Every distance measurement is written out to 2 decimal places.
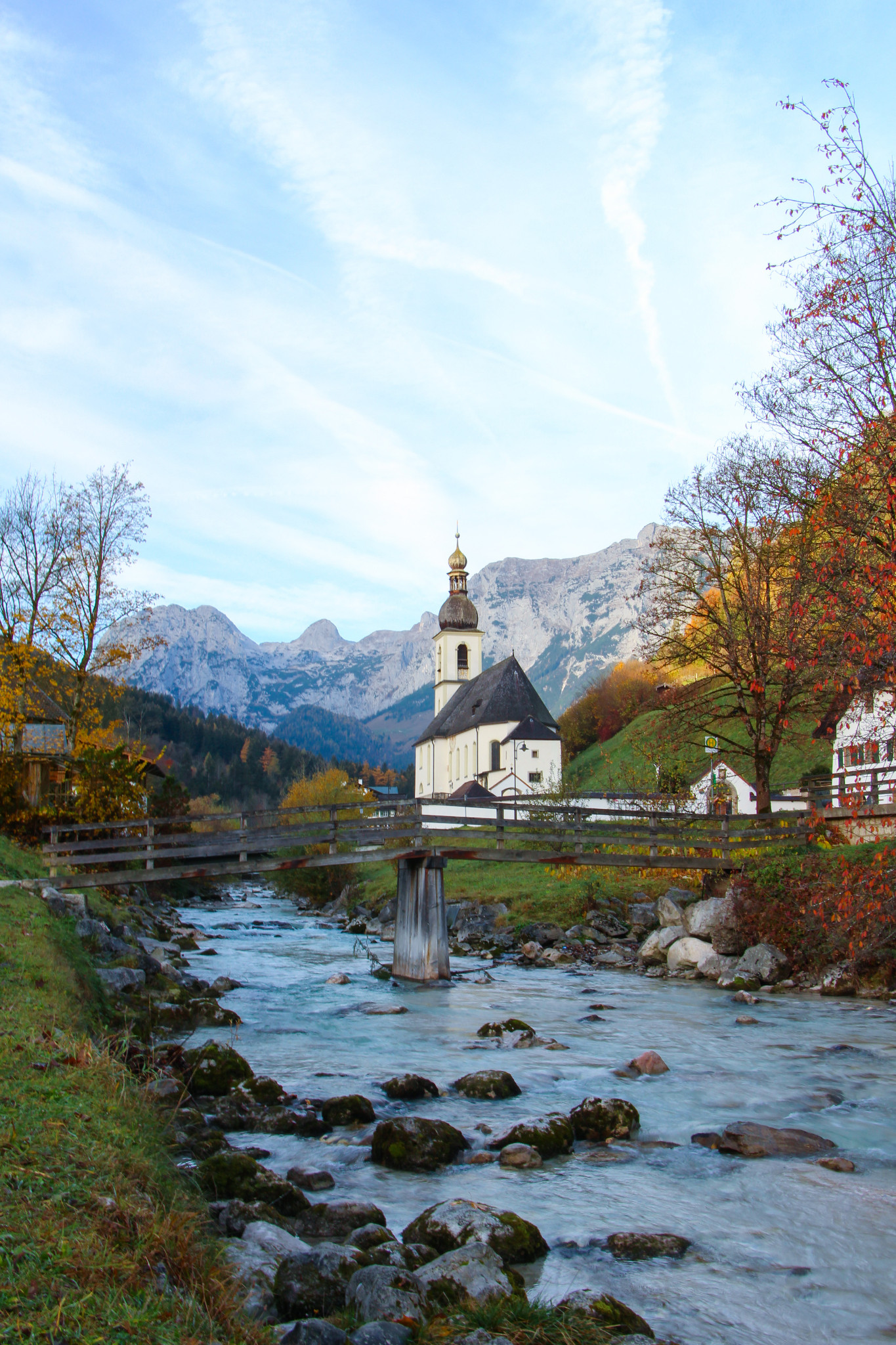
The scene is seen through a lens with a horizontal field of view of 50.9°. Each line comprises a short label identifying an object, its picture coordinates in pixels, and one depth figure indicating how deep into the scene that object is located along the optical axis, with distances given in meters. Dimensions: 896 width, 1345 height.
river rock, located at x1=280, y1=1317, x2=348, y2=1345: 4.96
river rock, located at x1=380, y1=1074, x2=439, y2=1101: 11.73
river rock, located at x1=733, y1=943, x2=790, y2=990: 19.73
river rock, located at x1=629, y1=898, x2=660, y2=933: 26.78
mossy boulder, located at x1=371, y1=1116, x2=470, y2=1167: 9.16
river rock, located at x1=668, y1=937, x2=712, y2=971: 21.83
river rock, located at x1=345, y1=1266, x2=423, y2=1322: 5.43
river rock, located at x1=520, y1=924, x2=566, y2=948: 26.80
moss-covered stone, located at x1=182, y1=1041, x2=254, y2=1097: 11.27
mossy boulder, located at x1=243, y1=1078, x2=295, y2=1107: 10.92
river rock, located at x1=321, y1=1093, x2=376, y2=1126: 10.41
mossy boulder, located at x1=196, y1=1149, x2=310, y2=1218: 7.53
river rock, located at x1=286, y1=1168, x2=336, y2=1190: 8.45
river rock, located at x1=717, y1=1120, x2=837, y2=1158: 9.70
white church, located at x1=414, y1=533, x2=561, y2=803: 68.44
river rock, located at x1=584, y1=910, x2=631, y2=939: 27.19
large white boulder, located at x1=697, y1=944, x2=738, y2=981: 20.94
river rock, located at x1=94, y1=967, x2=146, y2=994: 14.32
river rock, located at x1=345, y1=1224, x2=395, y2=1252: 6.79
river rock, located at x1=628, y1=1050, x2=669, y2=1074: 12.95
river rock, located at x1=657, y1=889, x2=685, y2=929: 24.58
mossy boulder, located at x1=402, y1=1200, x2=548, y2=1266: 6.88
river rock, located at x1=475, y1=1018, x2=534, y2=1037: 15.39
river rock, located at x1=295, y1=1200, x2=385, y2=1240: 7.21
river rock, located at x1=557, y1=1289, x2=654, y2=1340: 5.54
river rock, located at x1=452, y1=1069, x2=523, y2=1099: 11.76
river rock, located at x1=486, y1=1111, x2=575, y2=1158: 9.64
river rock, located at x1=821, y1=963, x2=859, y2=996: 18.39
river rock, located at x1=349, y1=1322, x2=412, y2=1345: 5.03
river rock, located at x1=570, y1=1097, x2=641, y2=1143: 10.24
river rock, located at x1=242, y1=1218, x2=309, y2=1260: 6.34
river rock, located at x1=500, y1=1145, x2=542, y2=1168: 9.26
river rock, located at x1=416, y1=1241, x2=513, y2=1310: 5.75
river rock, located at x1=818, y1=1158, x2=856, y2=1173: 9.19
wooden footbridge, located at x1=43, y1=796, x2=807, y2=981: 20.52
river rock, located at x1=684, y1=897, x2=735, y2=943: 21.92
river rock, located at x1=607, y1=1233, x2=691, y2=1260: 7.25
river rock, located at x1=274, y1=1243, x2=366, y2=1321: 5.67
